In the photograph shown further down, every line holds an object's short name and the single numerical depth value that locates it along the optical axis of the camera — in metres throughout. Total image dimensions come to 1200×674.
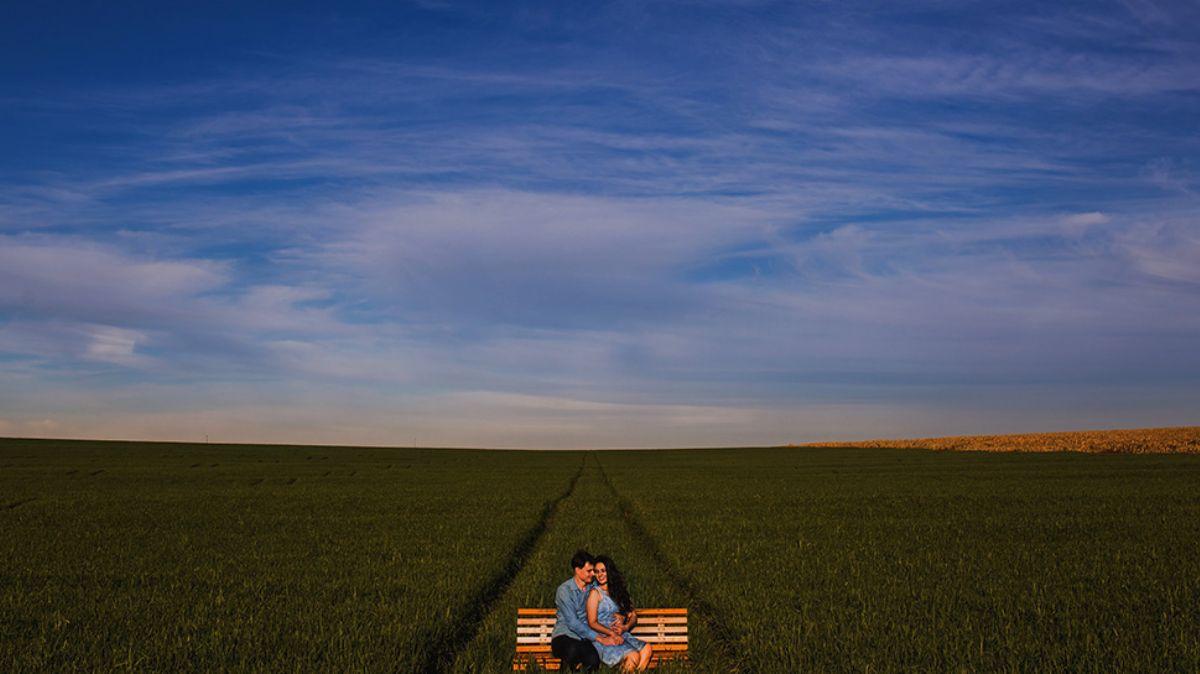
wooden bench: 9.12
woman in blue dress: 8.53
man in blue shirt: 8.57
